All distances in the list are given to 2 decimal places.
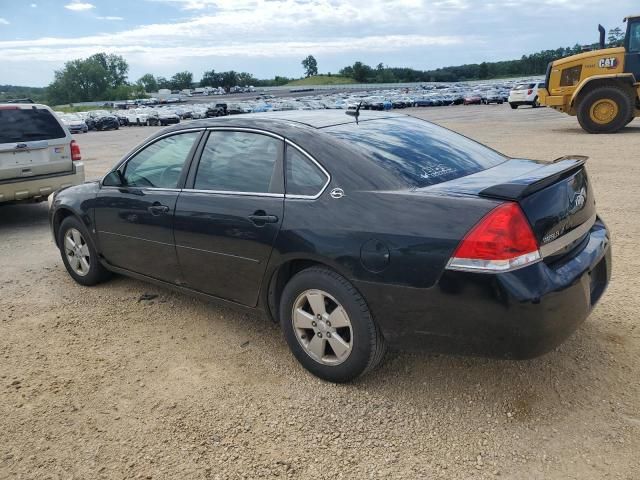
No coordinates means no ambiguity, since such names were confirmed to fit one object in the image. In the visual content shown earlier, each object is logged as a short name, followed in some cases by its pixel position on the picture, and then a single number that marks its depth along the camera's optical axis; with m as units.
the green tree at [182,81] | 182.12
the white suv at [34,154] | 7.07
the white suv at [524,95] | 34.41
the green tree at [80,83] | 147.50
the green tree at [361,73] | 175.12
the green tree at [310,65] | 191.50
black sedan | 2.59
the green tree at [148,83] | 180.62
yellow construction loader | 14.58
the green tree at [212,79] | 175.01
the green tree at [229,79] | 173.75
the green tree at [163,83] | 185.50
